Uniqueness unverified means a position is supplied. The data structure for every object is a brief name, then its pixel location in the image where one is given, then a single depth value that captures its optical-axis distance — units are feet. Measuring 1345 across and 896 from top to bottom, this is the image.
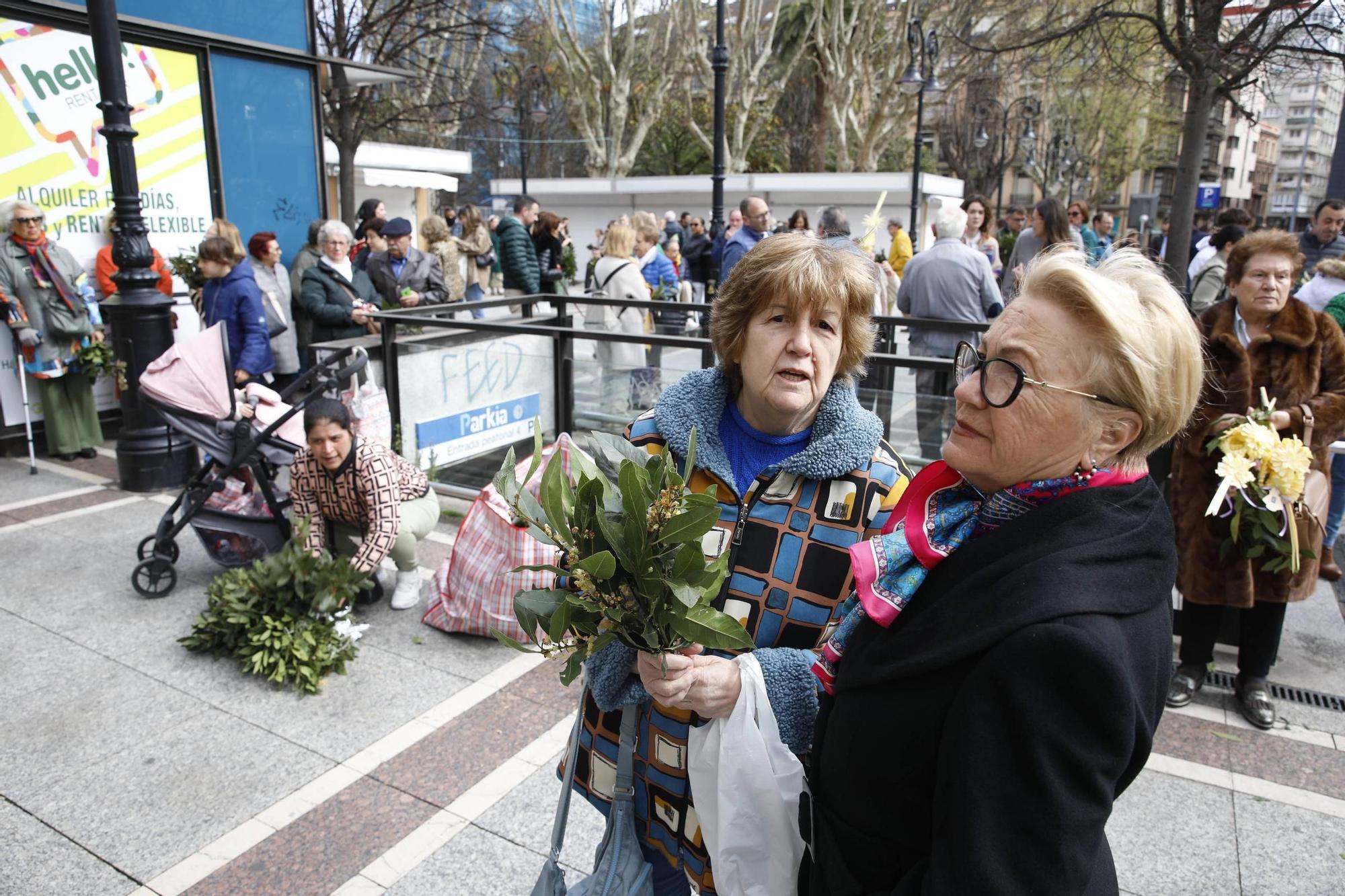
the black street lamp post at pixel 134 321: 20.48
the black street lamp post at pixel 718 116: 36.81
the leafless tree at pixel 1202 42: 29.63
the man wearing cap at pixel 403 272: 28.40
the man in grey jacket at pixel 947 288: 23.50
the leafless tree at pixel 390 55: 55.77
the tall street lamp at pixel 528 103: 79.36
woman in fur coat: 12.73
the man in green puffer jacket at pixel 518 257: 34.81
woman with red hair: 25.48
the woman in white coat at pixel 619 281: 28.22
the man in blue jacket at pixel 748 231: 27.84
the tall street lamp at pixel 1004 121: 98.89
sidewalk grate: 13.61
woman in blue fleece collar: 6.22
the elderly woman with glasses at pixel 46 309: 22.72
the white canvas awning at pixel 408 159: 74.59
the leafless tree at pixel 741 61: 97.86
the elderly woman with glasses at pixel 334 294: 25.88
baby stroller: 16.05
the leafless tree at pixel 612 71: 100.48
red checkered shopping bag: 14.37
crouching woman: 14.84
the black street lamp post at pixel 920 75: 61.70
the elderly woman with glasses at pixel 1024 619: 3.74
